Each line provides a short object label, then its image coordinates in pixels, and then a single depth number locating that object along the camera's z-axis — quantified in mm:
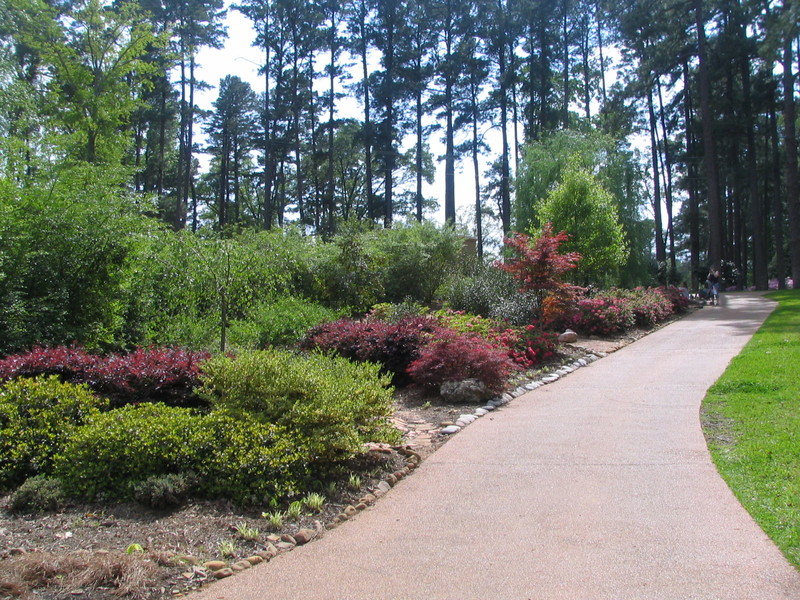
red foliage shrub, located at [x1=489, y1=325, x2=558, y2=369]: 10692
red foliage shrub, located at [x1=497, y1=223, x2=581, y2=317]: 12375
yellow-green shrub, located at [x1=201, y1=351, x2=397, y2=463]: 5188
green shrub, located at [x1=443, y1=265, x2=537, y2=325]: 14453
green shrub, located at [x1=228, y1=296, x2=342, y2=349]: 10906
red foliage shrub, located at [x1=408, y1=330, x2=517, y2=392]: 8641
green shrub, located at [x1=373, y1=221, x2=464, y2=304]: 17828
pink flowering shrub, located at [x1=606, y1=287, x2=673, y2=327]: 17562
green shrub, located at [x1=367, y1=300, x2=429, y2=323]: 12391
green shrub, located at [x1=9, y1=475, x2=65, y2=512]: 4332
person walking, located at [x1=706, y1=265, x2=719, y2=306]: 23875
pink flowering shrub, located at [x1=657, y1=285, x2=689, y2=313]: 21188
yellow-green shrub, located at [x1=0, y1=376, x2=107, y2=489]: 4879
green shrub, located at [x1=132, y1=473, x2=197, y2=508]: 4340
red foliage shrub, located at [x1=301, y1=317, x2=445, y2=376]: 9711
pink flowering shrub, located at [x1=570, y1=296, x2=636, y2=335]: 15508
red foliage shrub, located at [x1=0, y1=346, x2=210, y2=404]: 6680
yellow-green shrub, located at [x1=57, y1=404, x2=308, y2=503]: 4527
